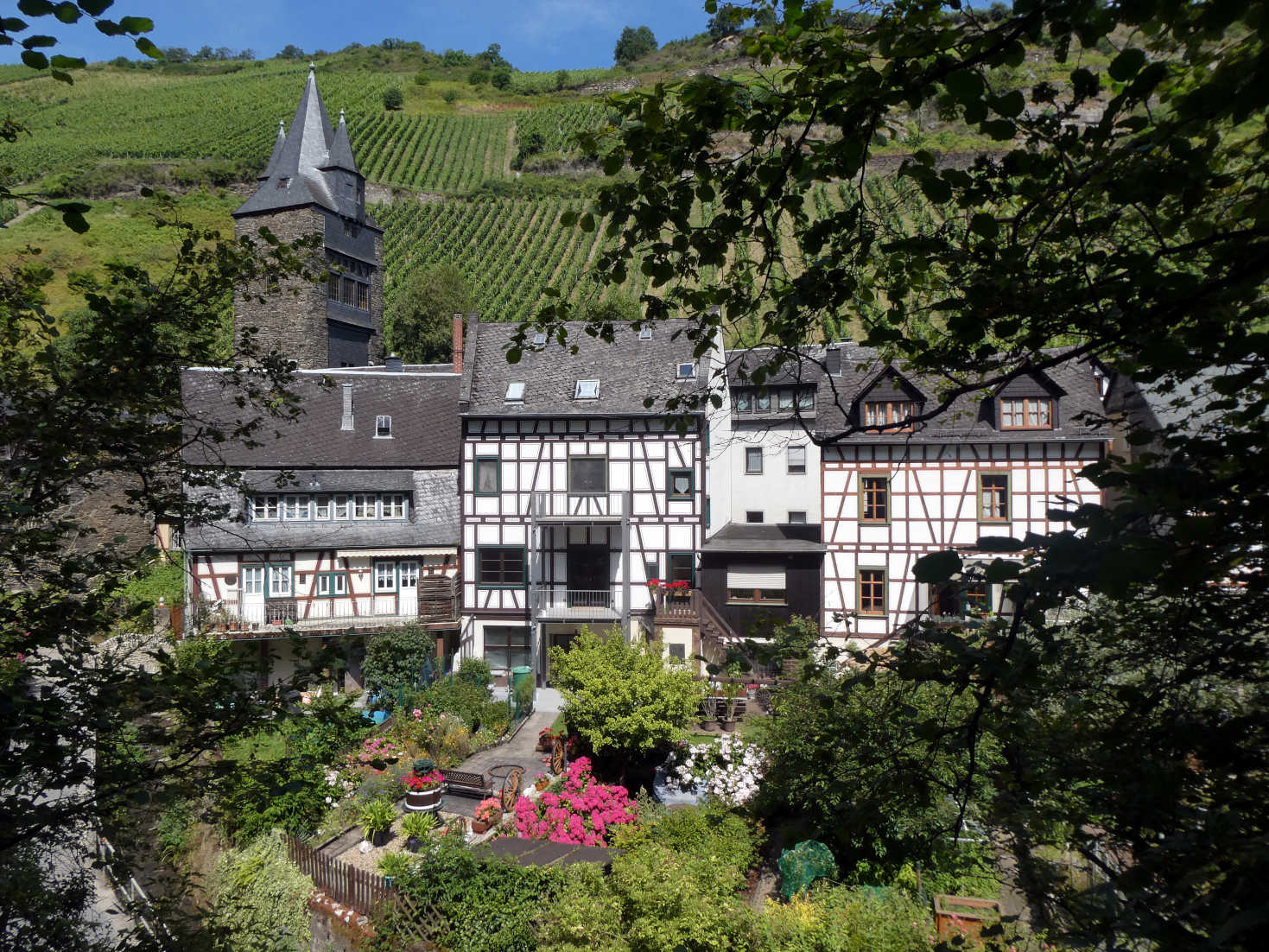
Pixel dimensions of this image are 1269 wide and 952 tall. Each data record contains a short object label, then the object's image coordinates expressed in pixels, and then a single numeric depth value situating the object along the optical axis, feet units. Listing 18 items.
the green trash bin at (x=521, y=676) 62.29
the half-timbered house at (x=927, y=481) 61.00
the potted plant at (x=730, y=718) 50.94
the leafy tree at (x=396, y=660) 59.31
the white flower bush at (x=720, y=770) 38.86
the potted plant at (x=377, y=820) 38.70
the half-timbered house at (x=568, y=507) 66.49
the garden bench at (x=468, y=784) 43.47
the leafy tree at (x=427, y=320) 147.84
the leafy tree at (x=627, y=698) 42.37
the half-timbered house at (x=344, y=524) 63.72
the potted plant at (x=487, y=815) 39.27
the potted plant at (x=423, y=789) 40.11
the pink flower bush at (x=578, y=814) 35.35
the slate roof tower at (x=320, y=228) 106.52
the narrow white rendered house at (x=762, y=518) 64.18
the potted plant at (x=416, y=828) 38.02
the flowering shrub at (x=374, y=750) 41.52
